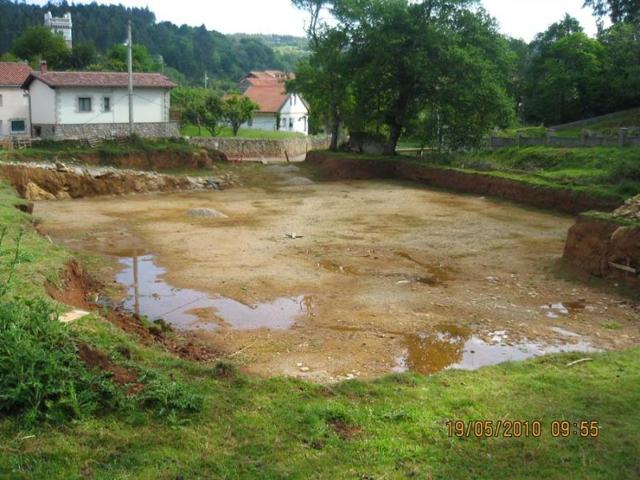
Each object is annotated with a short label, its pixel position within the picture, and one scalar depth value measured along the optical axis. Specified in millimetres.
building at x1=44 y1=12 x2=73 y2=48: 85769
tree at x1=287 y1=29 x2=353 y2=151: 39406
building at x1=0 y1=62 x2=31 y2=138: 43094
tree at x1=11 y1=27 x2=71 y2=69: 63156
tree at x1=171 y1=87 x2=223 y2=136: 49906
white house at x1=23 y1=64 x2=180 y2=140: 38125
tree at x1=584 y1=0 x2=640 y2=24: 49719
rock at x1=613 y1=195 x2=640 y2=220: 15702
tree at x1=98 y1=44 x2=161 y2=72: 61850
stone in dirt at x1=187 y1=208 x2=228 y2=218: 25188
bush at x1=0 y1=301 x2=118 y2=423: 5816
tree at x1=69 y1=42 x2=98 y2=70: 61531
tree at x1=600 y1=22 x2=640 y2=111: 37656
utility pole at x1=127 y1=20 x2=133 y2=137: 35781
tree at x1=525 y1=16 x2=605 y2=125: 43094
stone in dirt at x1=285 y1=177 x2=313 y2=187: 37219
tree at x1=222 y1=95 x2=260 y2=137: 50938
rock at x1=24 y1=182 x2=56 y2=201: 28716
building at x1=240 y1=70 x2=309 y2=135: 65562
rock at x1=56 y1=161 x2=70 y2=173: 30530
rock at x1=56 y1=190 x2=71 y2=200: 29859
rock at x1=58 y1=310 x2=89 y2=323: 7930
